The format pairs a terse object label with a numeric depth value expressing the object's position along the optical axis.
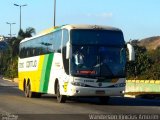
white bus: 23.97
